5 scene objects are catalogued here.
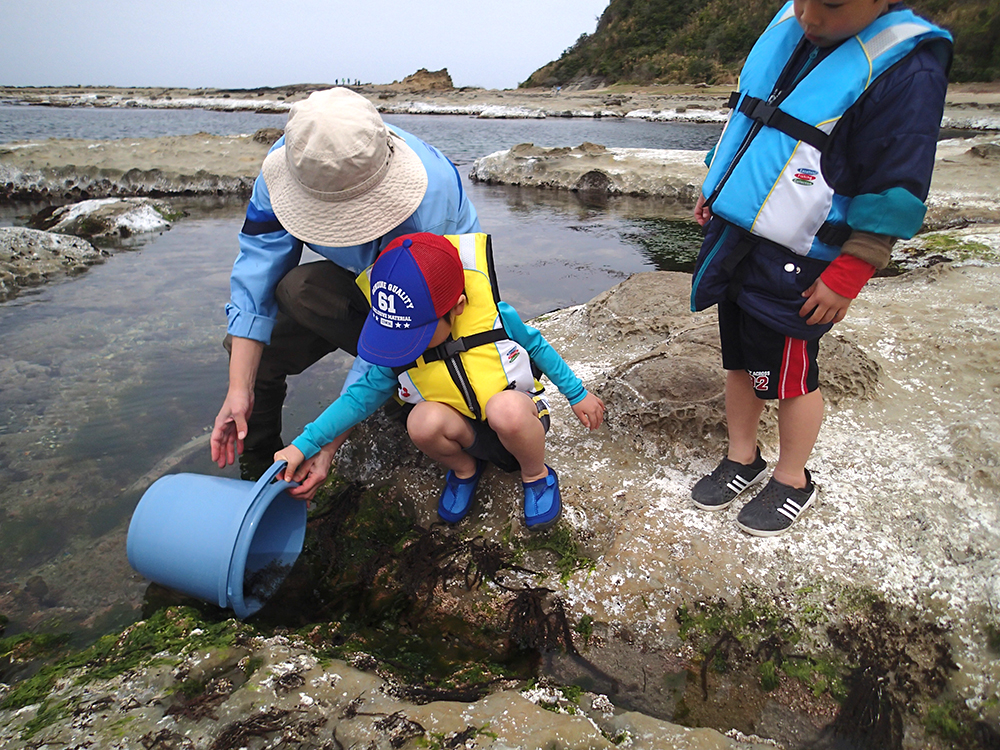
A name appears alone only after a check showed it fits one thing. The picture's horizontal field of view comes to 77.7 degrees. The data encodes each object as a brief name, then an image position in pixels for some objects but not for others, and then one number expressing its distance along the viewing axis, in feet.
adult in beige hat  6.34
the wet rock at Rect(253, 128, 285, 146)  41.96
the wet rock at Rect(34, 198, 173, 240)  22.18
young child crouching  6.41
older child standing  5.42
